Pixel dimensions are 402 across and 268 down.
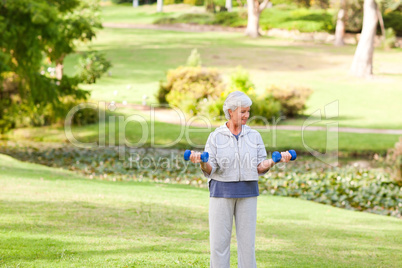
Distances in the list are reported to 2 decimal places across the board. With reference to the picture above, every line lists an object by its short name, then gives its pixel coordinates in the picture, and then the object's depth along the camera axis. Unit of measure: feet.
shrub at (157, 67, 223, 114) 77.46
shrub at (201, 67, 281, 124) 72.54
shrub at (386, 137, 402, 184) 44.68
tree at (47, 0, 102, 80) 59.62
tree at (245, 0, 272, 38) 154.71
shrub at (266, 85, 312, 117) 76.43
